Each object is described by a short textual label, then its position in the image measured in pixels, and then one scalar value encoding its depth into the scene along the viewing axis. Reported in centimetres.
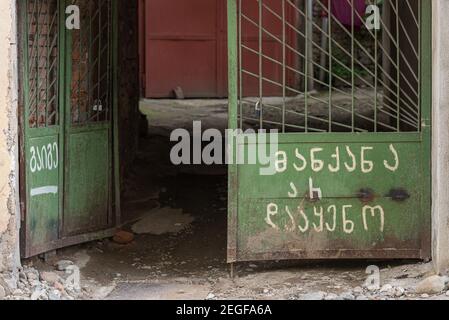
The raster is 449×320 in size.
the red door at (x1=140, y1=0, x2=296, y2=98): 1568
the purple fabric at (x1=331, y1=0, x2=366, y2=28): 1446
